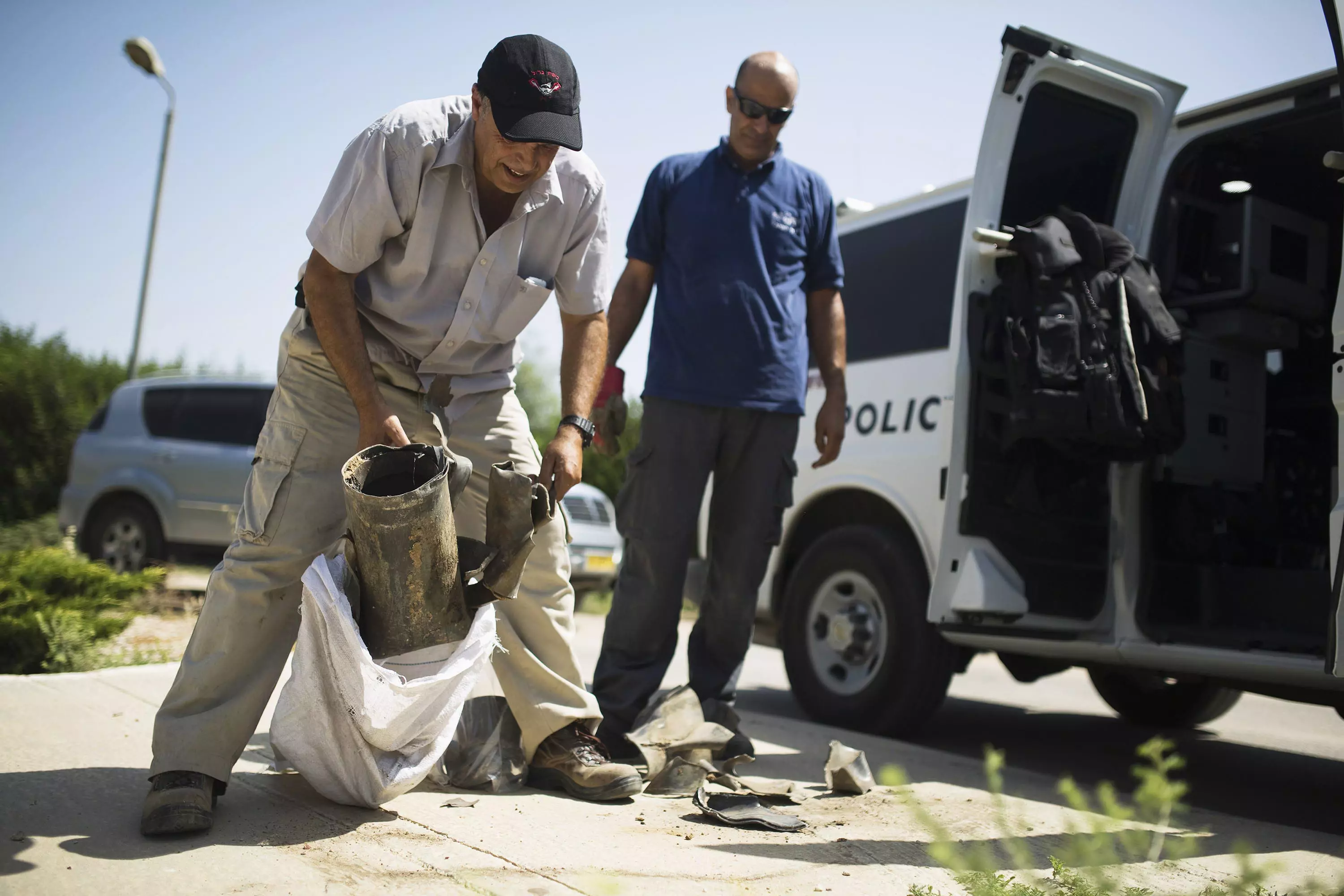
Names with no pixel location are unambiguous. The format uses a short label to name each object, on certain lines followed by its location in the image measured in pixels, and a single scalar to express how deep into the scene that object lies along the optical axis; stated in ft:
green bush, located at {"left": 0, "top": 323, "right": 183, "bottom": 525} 44.45
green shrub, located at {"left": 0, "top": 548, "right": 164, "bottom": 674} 13.19
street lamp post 36.50
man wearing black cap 8.02
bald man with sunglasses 11.46
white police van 12.61
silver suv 29.48
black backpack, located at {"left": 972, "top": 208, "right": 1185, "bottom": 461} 11.25
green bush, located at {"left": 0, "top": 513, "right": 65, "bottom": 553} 34.94
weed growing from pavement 4.50
